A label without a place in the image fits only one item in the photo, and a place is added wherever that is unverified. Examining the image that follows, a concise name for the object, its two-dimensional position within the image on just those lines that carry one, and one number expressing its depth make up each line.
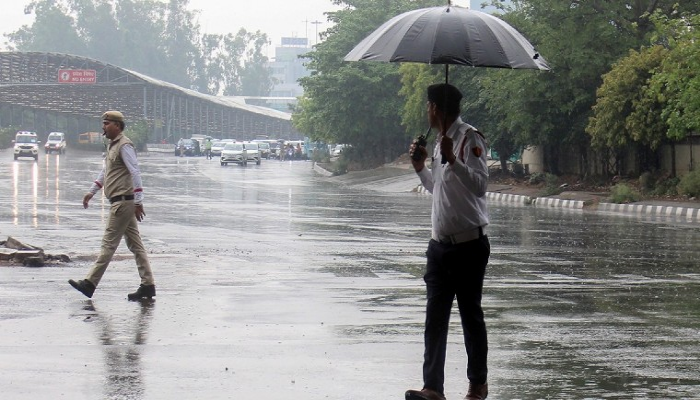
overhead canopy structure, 106.69
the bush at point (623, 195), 34.94
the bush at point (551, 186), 39.88
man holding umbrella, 7.00
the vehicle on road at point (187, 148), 105.96
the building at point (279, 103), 192.11
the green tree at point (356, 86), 65.12
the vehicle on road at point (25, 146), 74.56
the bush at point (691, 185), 34.16
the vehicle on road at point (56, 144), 92.50
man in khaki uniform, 11.81
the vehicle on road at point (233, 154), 77.25
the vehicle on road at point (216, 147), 102.76
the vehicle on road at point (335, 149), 107.88
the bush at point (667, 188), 36.09
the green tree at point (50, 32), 170.62
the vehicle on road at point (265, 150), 108.50
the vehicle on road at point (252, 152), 83.02
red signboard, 105.44
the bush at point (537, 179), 45.25
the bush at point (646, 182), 37.62
